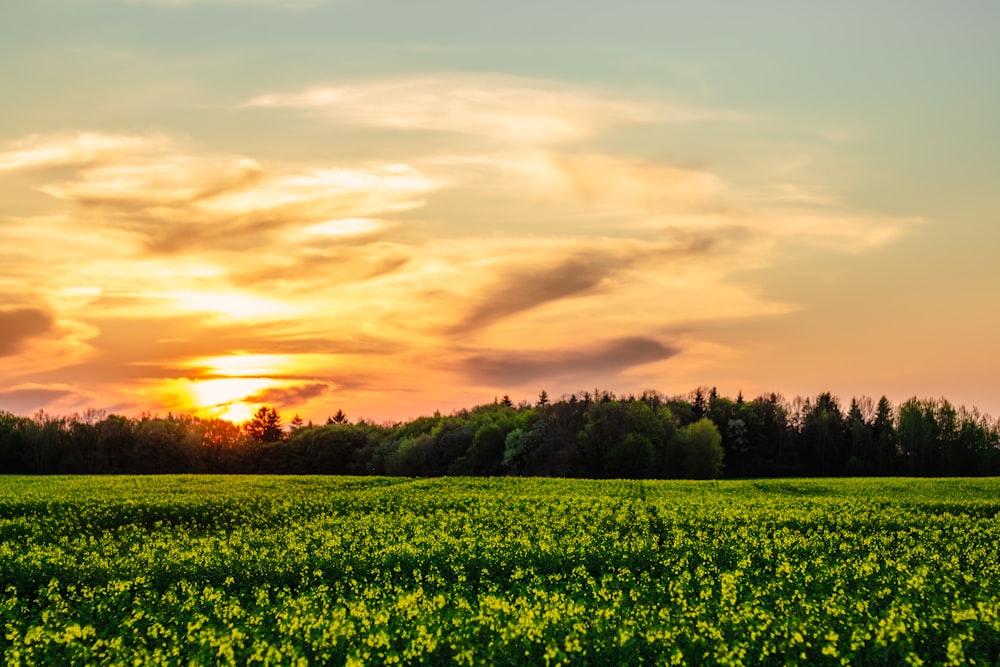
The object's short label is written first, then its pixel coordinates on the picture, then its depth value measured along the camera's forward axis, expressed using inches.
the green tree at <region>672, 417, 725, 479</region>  4205.2
